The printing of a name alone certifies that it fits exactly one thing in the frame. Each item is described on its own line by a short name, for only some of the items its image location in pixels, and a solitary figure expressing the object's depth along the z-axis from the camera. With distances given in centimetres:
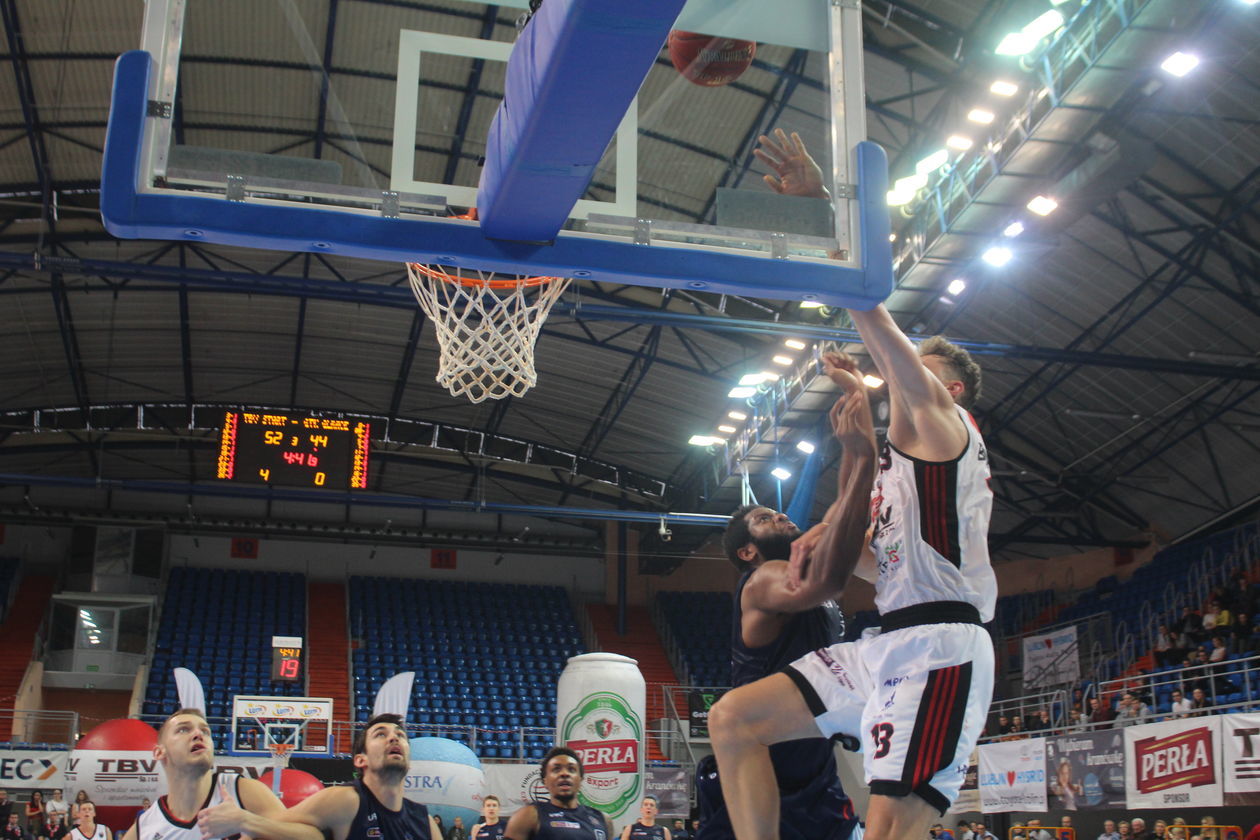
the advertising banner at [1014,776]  1630
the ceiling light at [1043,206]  1320
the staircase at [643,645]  2814
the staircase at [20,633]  2467
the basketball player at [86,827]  1145
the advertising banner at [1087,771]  1470
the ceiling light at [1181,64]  1129
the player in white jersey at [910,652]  339
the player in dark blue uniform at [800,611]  390
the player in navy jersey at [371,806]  496
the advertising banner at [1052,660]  2311
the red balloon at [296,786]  1195
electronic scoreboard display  1758
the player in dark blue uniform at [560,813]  636
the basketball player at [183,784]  552
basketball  525
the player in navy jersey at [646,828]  998
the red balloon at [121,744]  1420
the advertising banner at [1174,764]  1295
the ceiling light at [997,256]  1415
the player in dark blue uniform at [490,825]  994
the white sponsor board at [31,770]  1823
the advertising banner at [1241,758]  1230
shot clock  1689
